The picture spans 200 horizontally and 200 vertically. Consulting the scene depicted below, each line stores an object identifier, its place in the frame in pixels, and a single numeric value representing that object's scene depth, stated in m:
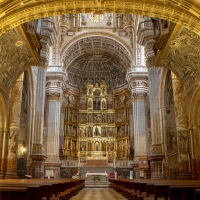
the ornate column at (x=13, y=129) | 12.73
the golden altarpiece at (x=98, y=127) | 33.03
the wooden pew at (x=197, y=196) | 4.60
